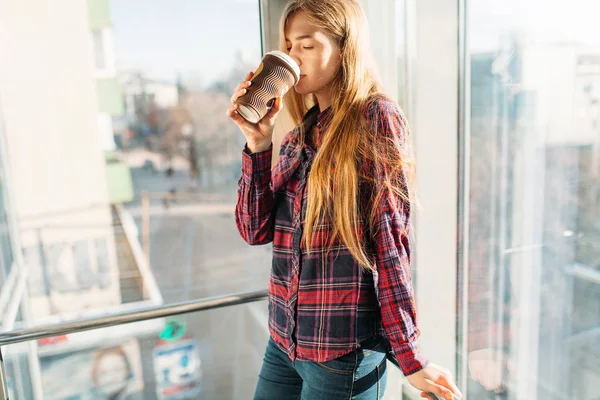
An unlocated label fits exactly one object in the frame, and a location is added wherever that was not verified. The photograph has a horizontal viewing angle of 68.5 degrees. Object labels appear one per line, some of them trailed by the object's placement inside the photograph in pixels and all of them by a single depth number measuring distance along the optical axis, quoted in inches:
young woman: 29.6
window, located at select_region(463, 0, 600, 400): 34.1
